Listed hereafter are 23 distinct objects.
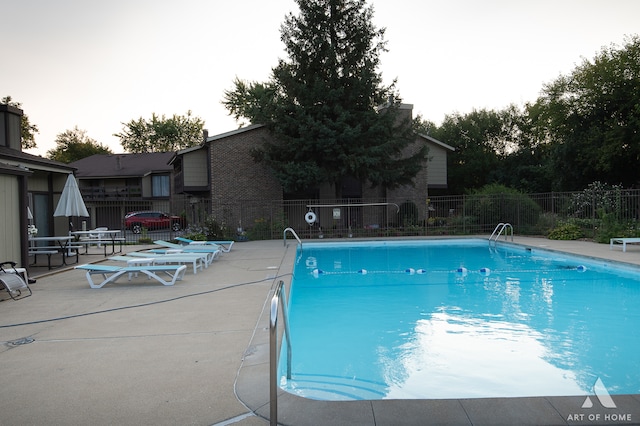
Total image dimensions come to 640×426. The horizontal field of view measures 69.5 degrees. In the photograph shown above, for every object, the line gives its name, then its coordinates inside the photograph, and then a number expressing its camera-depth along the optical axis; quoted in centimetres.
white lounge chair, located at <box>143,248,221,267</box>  1180
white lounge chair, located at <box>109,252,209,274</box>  1007
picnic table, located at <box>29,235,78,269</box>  1128
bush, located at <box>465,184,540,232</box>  2156
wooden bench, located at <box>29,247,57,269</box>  1114
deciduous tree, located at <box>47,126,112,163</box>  5666
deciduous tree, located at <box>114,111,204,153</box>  5791
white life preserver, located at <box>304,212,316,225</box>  2118
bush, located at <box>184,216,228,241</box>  2016
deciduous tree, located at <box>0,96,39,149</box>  4709
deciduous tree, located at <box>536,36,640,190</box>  2973
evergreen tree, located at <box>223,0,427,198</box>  2266
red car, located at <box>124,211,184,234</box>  3058
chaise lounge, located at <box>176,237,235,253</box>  1580
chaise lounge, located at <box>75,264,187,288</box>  882
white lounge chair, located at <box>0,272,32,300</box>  738
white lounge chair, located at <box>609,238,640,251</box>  1400
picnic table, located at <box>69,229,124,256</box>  1435
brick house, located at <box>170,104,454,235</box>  2473
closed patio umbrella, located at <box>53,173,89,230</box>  1316
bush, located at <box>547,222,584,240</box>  1861
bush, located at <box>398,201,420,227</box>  2443
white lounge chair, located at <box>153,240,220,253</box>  1371
